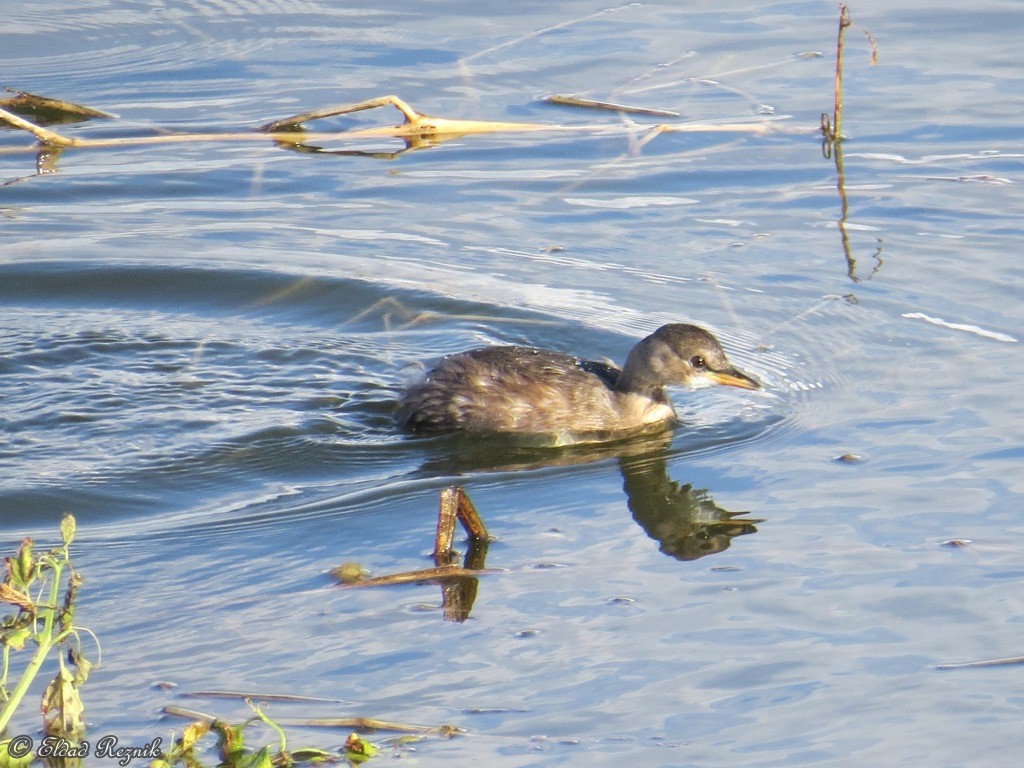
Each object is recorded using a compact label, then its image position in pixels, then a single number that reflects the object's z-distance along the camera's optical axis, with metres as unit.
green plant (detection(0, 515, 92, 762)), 8.34
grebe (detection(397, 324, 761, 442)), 16.45
